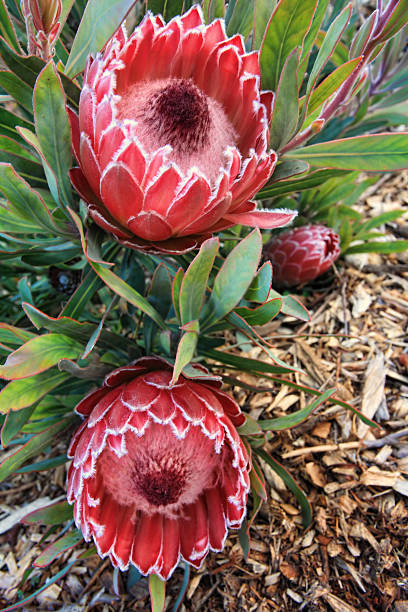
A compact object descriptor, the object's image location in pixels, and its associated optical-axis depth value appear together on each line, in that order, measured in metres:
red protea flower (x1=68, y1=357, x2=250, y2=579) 0.33
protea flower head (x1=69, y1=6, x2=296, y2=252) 0.28
